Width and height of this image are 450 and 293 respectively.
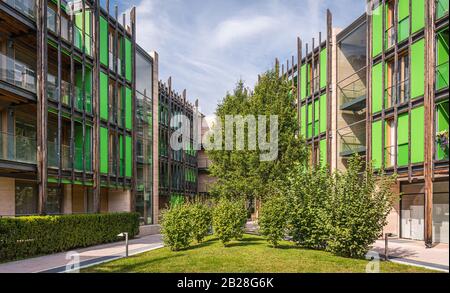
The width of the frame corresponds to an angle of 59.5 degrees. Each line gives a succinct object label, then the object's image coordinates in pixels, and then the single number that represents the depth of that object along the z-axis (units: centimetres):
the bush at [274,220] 1459
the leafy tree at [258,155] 2014
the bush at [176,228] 1487
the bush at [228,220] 1552
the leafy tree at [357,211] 1184
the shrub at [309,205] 1345
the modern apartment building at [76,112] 1681
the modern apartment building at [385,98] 1816
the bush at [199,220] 1680
